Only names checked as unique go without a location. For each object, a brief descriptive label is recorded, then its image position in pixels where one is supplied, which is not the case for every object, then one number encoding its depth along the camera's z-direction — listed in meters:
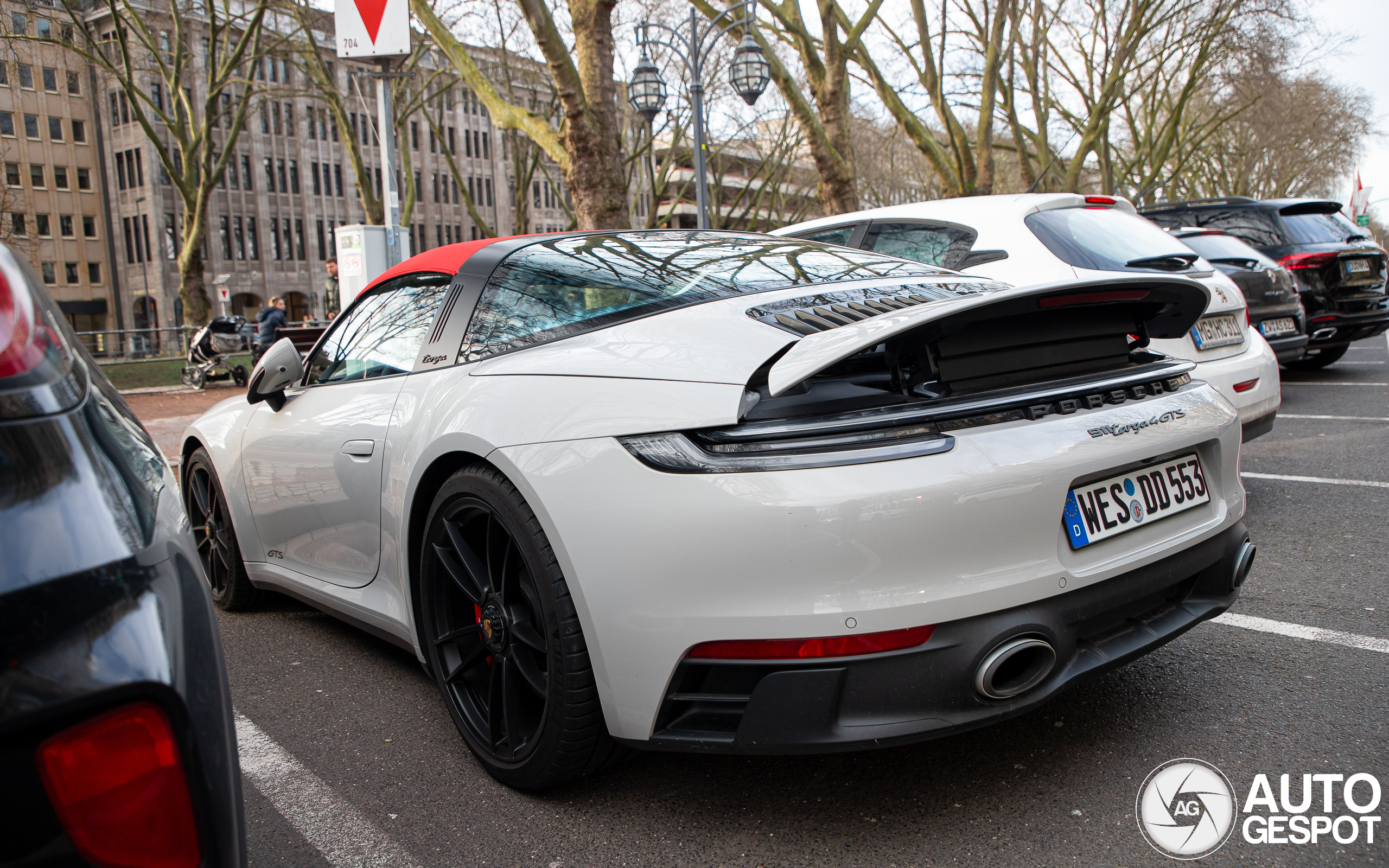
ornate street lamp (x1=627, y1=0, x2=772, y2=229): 14.94
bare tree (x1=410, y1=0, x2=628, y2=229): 12.11
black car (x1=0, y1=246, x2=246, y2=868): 0.94
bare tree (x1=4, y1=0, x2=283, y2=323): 23.16
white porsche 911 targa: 1.89
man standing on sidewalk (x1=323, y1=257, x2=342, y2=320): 15.70
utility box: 11.37
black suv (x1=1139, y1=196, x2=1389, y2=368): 9.66
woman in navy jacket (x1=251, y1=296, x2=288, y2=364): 15.88
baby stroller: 16.41
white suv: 4.73
